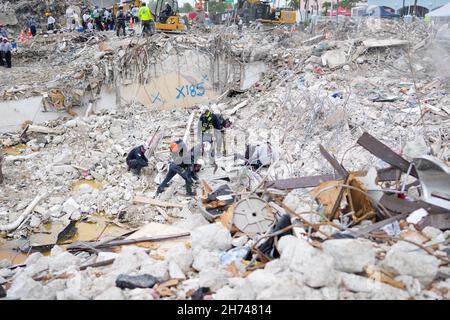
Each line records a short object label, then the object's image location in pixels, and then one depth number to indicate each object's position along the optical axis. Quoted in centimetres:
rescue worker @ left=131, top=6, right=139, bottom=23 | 2193
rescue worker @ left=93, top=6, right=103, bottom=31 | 2169
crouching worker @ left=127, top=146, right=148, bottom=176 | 1024
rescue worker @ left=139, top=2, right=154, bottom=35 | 1694
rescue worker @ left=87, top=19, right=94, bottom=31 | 2092
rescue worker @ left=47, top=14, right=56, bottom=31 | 2230
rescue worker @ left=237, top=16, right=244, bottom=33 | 2093
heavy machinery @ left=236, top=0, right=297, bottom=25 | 2291
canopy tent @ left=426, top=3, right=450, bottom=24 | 2014
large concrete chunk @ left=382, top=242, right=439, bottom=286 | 371
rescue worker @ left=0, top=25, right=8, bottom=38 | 1970
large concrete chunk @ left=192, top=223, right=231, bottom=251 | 489
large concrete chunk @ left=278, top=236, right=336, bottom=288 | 366
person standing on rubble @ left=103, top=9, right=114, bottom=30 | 2173
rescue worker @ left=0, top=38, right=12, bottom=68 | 1714
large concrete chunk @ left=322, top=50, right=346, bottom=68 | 1471
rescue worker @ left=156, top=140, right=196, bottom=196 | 917
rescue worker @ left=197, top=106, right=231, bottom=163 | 1090
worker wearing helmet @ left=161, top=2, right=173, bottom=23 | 1808
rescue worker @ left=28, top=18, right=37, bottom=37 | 2200
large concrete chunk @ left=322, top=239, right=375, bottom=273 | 385
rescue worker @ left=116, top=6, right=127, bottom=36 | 1903
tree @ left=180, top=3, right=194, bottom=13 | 6100
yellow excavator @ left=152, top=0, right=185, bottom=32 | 1778
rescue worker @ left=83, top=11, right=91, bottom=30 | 2169
